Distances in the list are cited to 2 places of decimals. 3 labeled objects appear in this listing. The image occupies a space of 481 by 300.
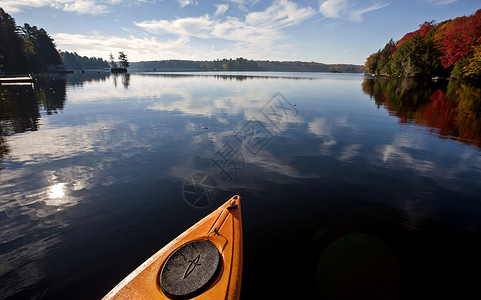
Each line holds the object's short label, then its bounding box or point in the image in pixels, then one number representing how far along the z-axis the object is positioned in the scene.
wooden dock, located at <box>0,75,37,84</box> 52.47
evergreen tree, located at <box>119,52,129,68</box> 144.12
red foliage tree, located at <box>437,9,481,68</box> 55.41
